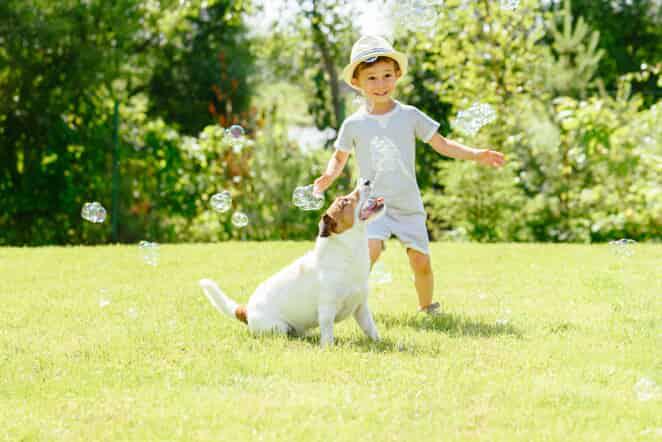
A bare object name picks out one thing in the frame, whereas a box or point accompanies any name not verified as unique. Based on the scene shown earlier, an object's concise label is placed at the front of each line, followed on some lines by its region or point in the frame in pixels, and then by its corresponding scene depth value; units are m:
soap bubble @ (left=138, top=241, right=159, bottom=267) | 15.31
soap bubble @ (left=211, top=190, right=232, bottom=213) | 12.76
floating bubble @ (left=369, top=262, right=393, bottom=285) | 12.60
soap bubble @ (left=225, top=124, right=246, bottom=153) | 13.60
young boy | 10.34
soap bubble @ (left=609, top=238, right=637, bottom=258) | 15.66
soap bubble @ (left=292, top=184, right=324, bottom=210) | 10.84
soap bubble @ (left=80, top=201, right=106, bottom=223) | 13.52
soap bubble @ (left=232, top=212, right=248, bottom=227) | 12.99
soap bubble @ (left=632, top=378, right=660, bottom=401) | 6.80
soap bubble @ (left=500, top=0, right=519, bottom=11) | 13.25
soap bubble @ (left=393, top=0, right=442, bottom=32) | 12.54
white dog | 8.60
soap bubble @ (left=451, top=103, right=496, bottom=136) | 11.15
